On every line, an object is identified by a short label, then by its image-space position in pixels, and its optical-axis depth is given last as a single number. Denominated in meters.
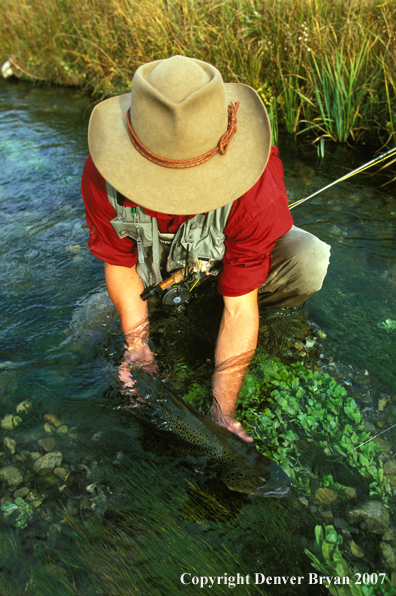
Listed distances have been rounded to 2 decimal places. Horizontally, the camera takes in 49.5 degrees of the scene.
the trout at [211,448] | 2.05
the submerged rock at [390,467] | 2.13
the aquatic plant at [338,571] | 1.76
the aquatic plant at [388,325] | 2.95
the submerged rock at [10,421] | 2.41
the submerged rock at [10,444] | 2.30
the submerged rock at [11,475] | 2.17
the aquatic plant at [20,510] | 2.01
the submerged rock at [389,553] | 1.84
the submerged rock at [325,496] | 2.04
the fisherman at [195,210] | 1.64
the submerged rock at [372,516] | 1.95
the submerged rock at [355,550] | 1.87
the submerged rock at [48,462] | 2.22
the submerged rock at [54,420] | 2.42
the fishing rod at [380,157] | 3.44
